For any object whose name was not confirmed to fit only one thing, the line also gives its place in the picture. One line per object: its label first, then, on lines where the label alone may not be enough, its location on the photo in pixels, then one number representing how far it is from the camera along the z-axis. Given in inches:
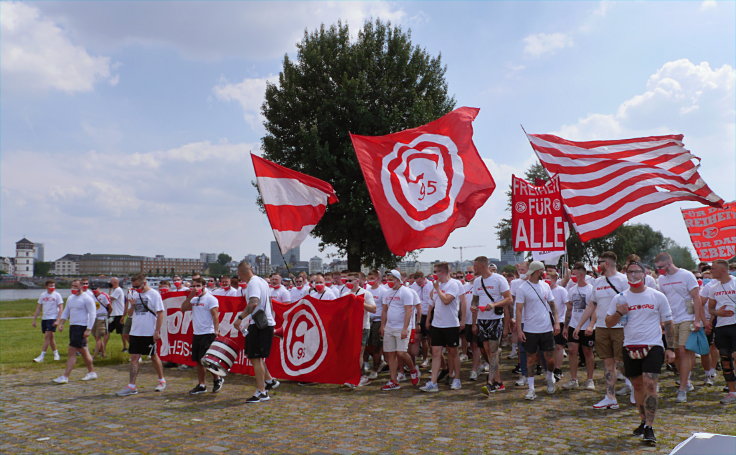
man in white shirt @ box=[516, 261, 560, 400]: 369.7
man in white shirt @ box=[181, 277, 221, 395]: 417.4
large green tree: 1034.7
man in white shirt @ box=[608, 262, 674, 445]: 271.0
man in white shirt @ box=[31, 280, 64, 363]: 605.6
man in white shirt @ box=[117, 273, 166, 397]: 415.2
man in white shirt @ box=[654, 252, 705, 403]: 359.6
